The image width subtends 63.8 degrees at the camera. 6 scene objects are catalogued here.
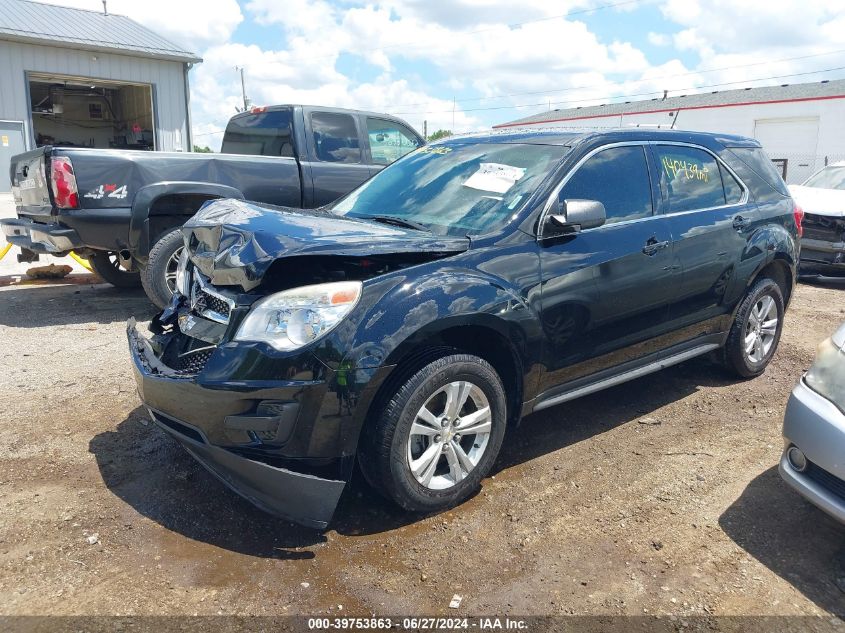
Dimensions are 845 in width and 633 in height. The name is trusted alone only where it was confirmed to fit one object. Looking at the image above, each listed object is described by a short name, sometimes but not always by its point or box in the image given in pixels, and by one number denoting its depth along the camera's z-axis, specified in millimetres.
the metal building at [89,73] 16781
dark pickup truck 6152
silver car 2844
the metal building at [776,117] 29391
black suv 2852
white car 9219
